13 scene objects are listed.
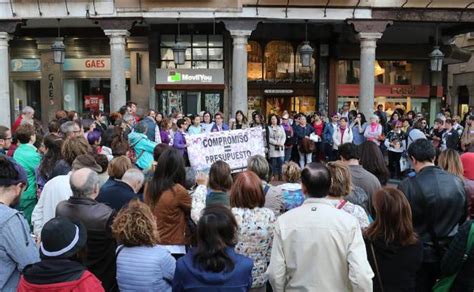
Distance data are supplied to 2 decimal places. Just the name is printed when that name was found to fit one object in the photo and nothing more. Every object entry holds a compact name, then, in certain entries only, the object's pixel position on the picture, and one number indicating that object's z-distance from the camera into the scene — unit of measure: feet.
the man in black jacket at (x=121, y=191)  16.84
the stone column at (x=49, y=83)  70.44
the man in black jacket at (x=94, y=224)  14.16
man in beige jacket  11.80
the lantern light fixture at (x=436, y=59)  59.00
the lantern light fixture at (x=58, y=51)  57.77
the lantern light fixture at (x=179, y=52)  58.18
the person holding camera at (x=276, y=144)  48.42
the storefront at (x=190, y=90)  67.97
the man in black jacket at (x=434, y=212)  15.61
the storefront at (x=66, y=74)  70.71
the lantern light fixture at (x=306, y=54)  58.49
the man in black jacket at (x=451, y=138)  44.06
